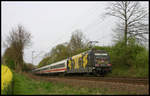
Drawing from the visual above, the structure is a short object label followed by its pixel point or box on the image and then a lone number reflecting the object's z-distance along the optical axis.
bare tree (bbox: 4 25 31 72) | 34.94
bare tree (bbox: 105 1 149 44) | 28.81
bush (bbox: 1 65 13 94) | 8.33
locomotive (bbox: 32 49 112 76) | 21.41
